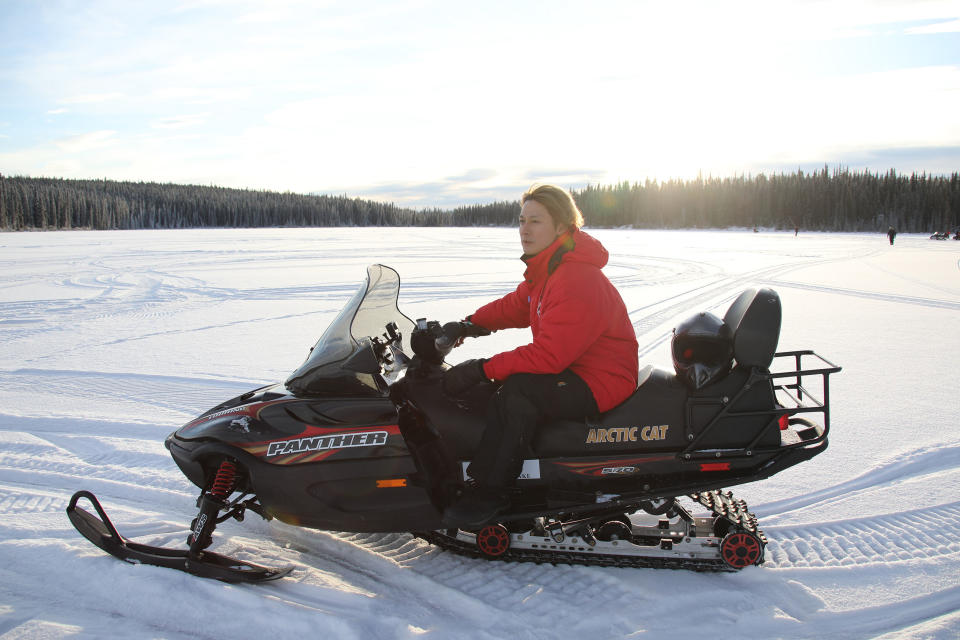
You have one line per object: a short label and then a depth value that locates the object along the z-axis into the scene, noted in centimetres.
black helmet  279
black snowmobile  273
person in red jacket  254
